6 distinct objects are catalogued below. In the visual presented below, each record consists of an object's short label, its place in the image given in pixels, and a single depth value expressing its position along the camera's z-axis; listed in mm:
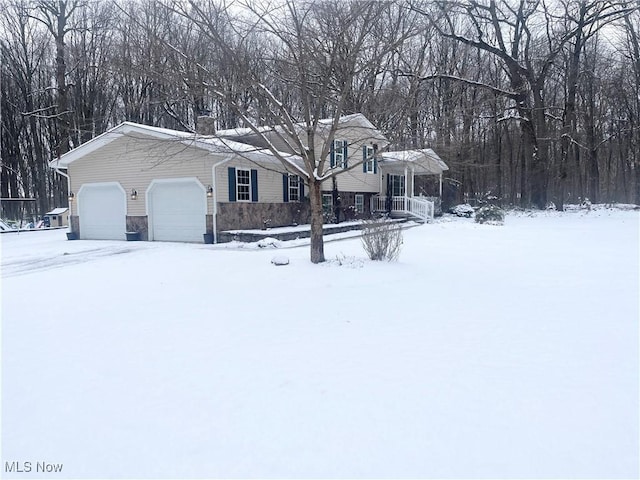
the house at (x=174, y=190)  13414
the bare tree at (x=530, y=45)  22172
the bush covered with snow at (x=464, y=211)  22730
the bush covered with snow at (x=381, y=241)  8203
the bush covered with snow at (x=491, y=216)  18969
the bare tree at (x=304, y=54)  7215
